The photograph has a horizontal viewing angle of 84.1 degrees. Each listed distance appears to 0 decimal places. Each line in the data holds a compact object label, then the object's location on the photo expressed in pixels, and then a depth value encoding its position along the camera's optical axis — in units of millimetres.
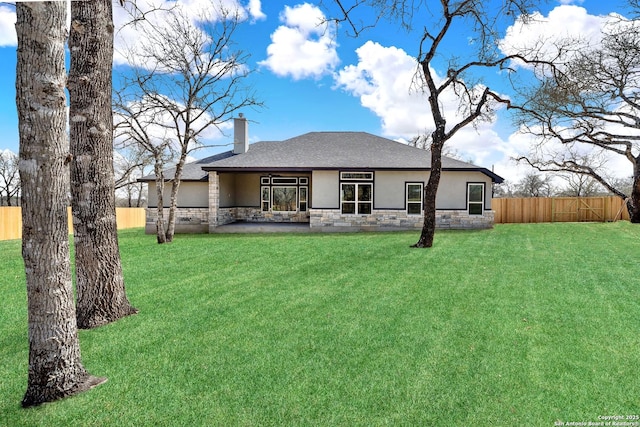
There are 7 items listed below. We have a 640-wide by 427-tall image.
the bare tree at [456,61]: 9914
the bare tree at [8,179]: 27078
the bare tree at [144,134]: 11172
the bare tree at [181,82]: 11570
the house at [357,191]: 15148
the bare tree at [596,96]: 12537
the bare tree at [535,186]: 34375
